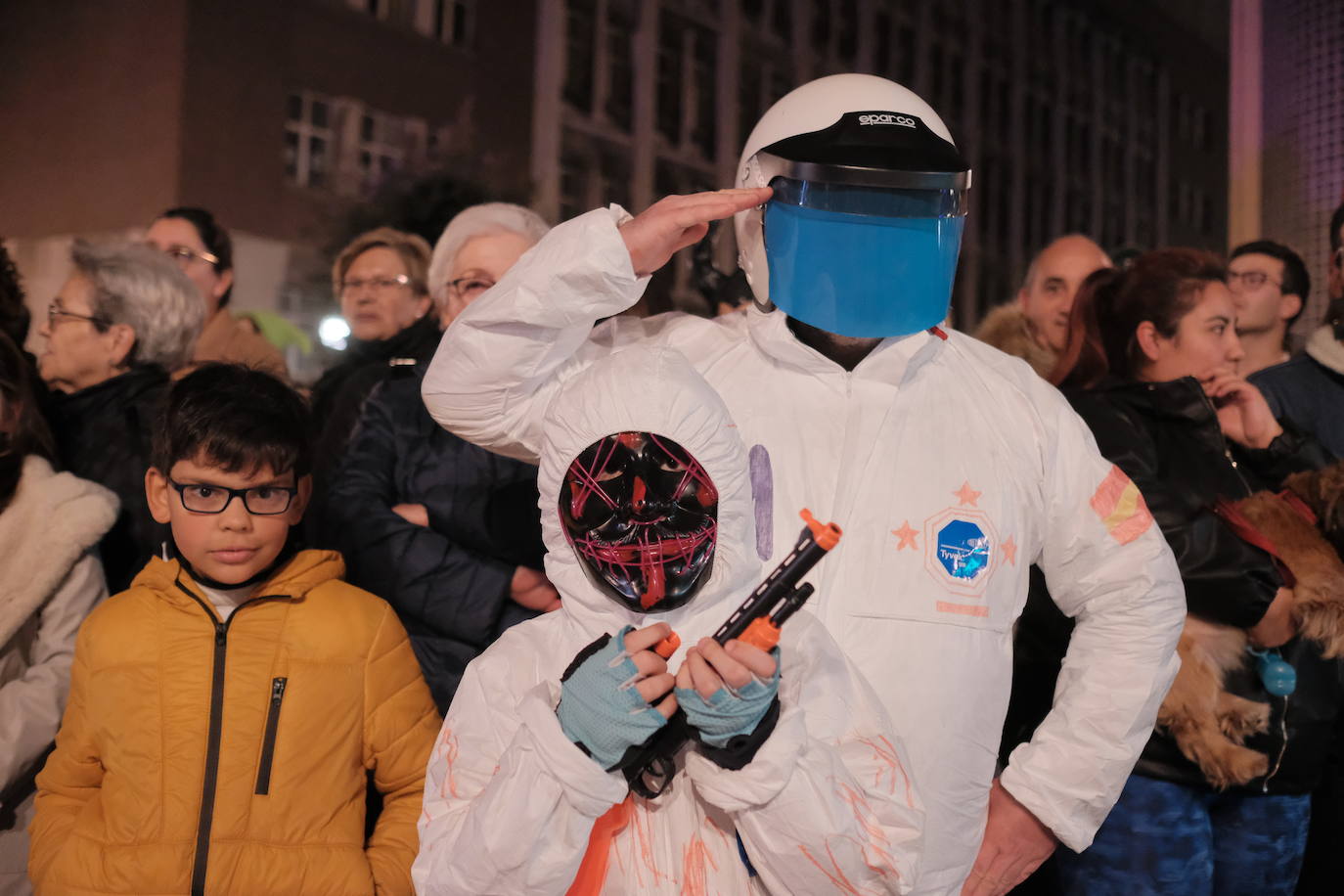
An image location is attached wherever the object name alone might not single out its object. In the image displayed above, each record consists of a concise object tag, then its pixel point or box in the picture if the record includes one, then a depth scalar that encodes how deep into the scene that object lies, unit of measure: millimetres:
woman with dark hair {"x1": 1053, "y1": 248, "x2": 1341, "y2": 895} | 2166
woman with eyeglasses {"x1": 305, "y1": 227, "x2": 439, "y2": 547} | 3035
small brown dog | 2168
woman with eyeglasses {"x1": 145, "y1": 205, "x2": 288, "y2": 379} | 3475
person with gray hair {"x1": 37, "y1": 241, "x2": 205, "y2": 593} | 2592
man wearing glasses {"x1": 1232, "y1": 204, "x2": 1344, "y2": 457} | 3123
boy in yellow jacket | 1939
